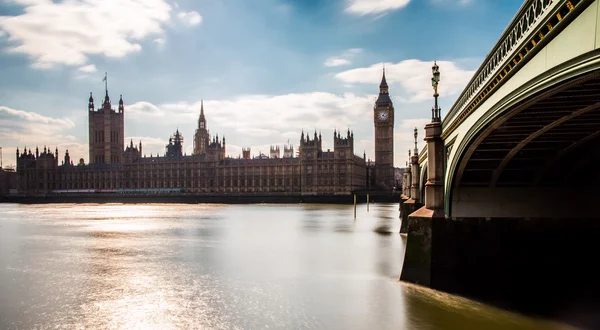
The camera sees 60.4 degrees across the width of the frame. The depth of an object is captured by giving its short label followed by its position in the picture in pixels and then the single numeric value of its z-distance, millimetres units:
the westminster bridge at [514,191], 12695
